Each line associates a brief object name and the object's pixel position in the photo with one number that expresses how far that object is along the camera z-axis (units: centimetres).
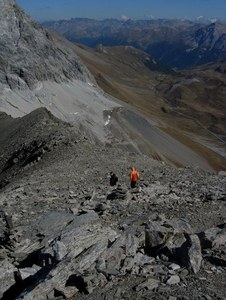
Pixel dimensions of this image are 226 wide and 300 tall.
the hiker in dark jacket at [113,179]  1742
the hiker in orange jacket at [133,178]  1673
